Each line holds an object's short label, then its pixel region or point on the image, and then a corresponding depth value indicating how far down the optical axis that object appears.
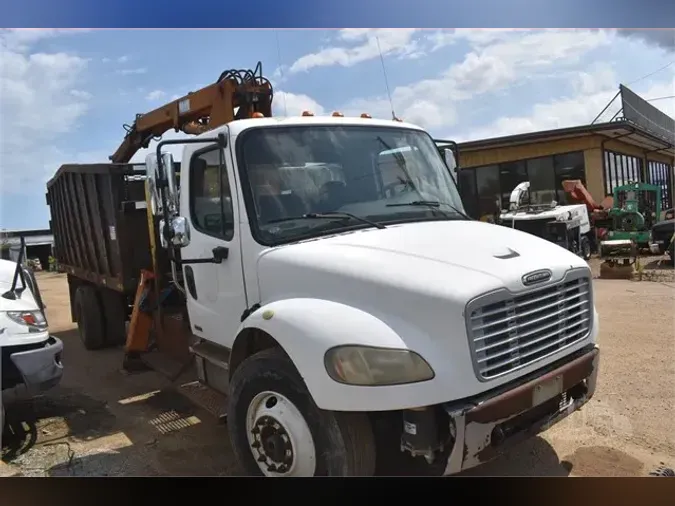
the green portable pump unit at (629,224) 11.12
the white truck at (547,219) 12.62
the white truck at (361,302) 2.61
